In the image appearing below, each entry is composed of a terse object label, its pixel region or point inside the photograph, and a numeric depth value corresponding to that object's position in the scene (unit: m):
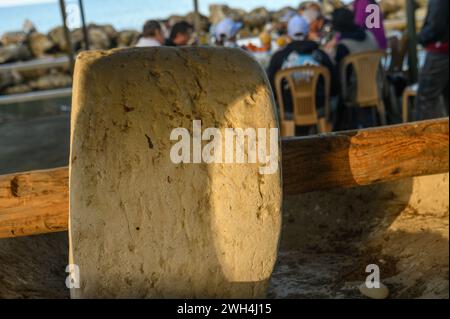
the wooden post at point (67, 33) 5.71
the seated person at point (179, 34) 5.24
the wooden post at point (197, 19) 6.11
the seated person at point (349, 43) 4.75
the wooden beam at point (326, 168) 1.85
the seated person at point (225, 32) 6.47
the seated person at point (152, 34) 5.13
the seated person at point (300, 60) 4.49
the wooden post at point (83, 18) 5.87
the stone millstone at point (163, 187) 1.45
